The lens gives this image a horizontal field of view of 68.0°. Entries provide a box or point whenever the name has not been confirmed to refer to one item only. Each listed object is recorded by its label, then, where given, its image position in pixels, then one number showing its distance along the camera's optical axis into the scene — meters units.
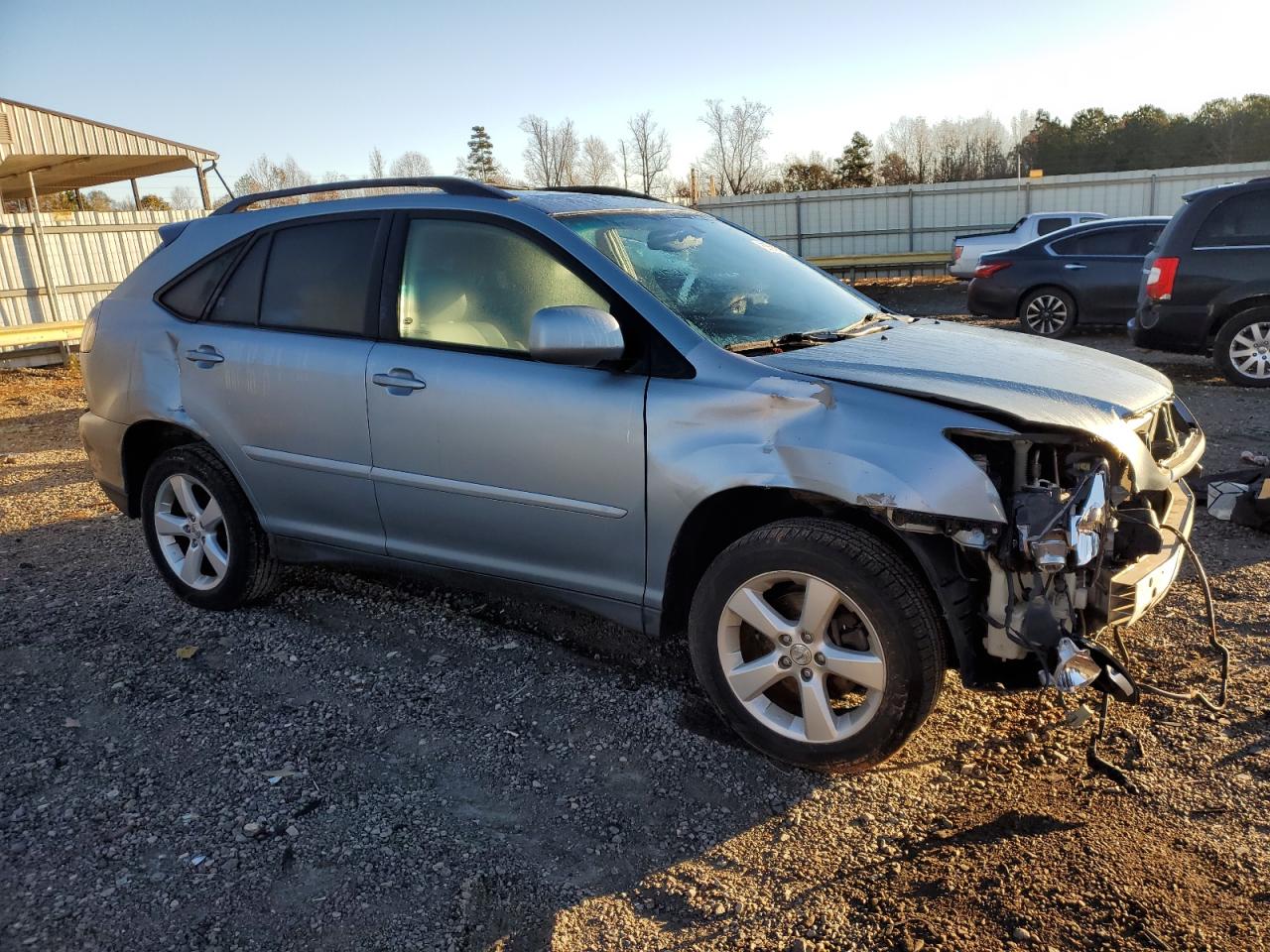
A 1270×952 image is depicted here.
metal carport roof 14.98
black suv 8.30
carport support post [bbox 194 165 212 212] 18.60
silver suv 2.73
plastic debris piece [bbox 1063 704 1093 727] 2.71
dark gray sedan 12.06
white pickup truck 17.58
